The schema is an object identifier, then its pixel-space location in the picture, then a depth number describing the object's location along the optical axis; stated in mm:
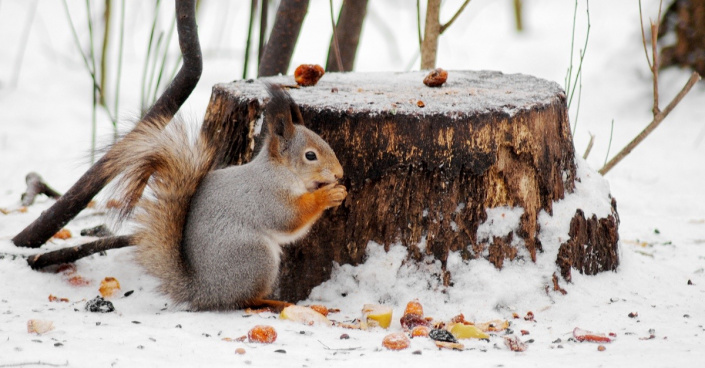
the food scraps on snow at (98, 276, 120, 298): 4594
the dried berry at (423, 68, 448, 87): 4965
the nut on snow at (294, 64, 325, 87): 4895
